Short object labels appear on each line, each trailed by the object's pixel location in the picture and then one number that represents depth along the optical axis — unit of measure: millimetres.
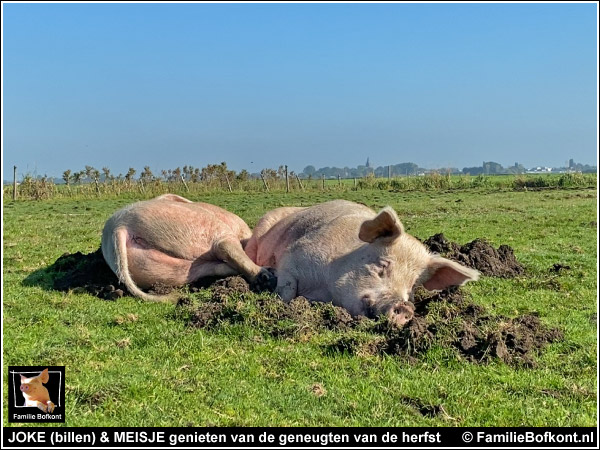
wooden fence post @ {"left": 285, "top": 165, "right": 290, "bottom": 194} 33406
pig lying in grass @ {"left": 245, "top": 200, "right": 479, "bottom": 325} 5680
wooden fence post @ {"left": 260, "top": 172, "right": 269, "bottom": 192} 33462
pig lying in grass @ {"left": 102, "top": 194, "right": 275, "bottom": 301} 6824
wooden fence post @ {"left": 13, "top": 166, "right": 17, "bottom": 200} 27484
